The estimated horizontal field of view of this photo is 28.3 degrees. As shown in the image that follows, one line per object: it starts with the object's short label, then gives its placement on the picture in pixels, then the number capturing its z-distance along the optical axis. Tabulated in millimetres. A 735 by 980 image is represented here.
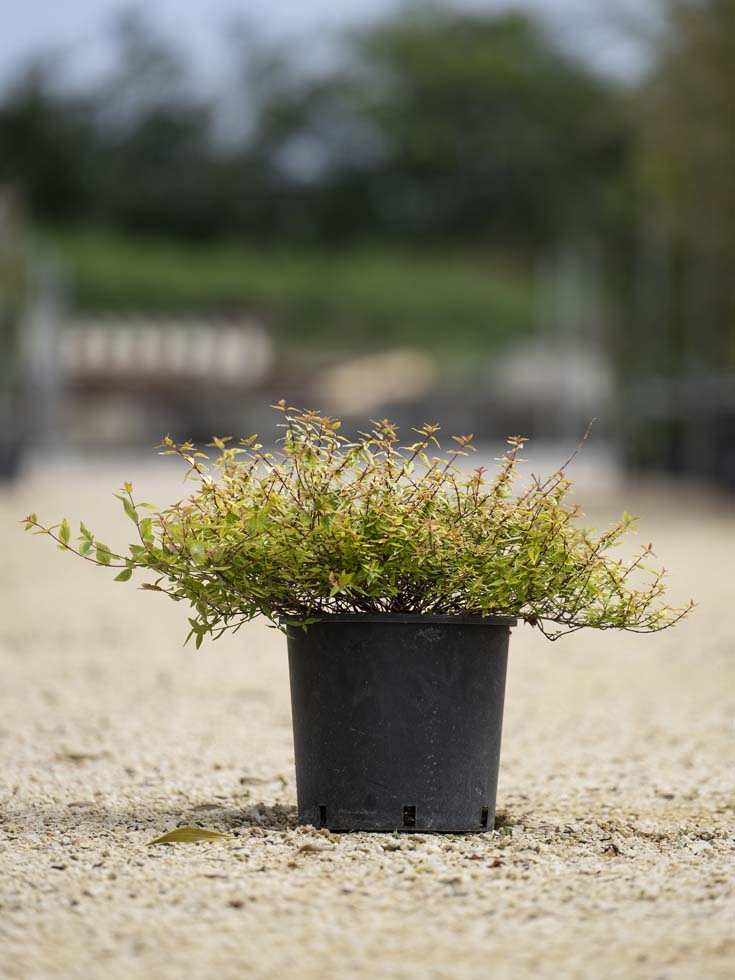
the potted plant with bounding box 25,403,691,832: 3873
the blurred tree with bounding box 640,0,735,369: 20109
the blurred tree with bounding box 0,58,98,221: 80125
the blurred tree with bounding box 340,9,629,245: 86938
